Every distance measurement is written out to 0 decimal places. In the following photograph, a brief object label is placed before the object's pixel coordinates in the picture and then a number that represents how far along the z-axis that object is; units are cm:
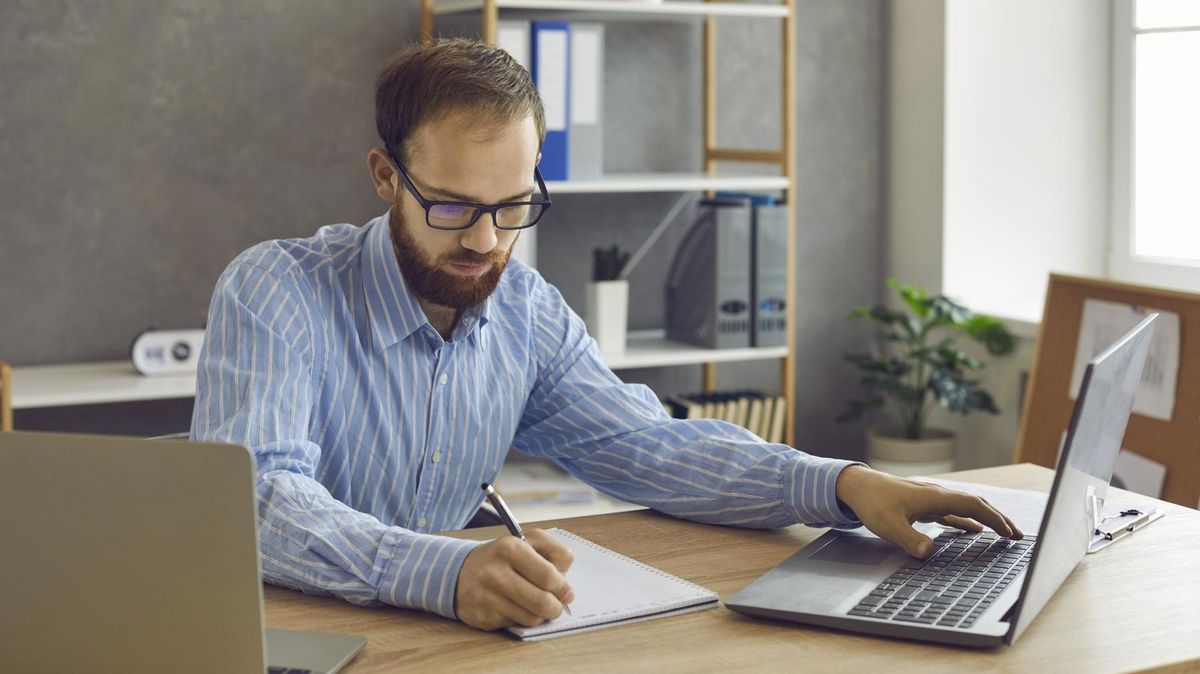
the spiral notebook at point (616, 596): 114
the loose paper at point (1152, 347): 228
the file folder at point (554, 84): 280
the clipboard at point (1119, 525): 141
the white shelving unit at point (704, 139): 284
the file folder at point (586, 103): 285
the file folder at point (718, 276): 305
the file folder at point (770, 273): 308
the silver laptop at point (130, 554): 89
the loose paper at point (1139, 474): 226
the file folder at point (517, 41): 276
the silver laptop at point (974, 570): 108
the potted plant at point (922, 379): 310
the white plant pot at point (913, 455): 320
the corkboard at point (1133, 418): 223
